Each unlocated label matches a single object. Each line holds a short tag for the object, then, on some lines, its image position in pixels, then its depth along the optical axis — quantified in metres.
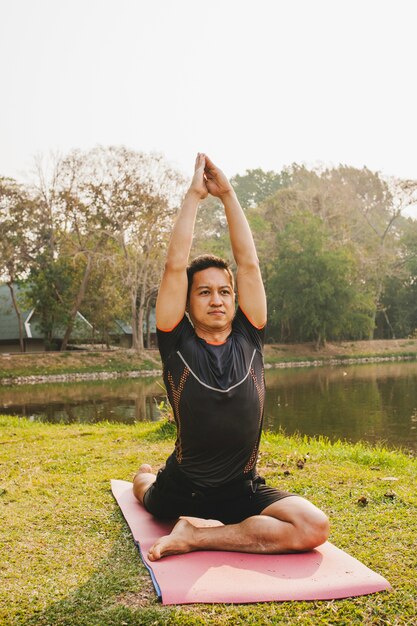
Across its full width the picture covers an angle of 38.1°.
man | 3.39
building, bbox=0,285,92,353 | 34.41
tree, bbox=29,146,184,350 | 30.45
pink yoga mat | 2.88
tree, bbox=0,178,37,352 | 30.25
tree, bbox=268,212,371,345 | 37.88
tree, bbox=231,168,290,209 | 68.00
